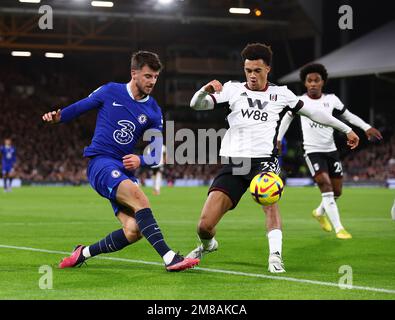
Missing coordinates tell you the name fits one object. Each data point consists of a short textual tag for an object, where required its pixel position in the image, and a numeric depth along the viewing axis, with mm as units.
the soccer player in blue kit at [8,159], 34188
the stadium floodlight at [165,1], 44375
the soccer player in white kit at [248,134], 9500
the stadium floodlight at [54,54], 49416
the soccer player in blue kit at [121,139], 8867
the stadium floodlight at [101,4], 41922
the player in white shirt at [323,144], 13586
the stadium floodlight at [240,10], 46531
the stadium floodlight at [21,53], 49872
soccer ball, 9094
